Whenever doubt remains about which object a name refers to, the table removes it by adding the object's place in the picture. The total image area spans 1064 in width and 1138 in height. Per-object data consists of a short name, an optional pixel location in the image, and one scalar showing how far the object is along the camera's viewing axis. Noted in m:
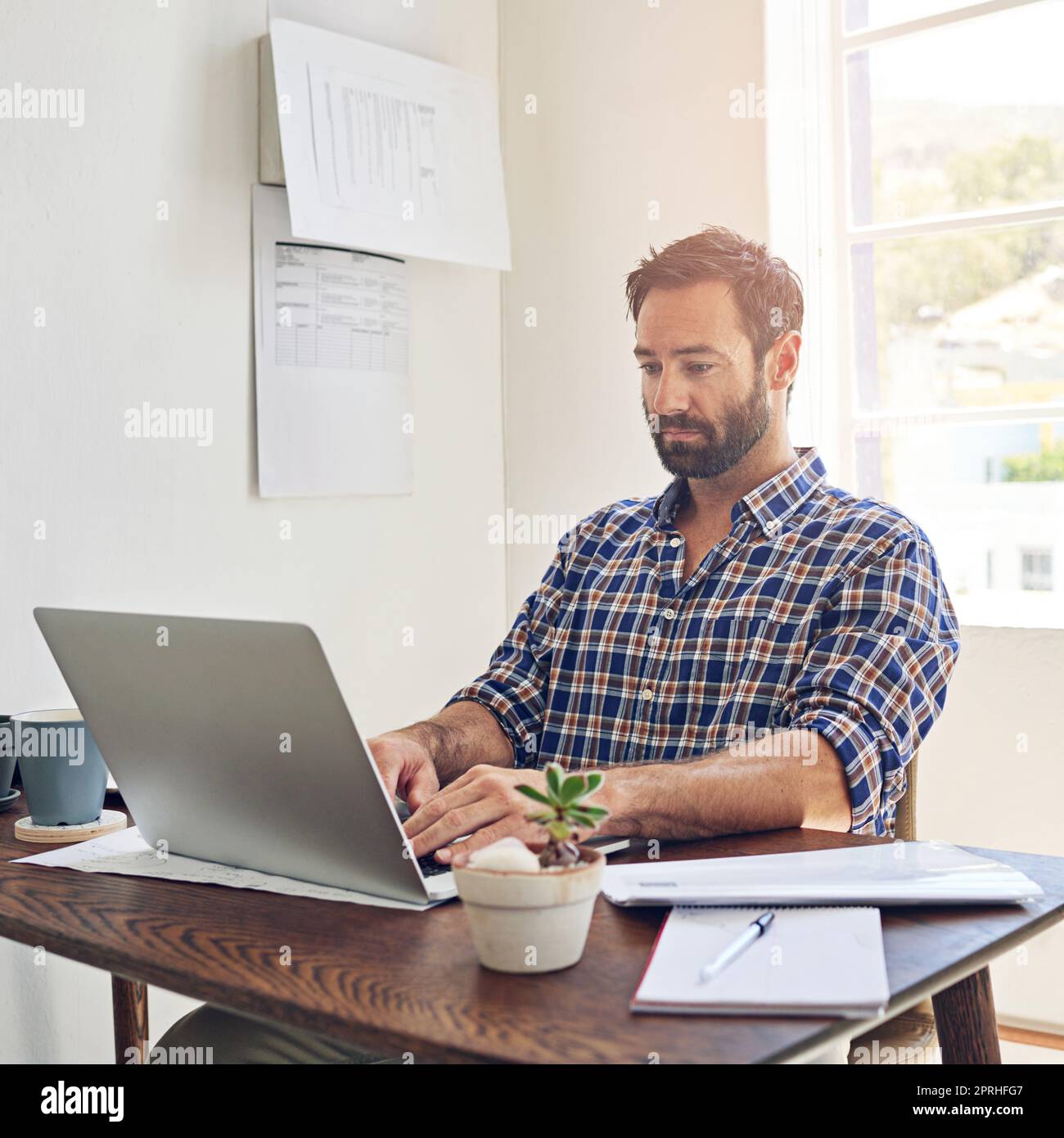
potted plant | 0.72
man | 1.14
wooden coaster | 1.11
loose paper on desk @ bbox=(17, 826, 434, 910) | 0.91
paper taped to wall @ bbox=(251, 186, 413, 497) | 1.97
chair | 1.21
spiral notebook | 0.67
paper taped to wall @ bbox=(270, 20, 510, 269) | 1.96
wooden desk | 0.64
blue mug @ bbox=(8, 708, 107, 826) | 1.13
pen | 0.71
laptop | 0.82
